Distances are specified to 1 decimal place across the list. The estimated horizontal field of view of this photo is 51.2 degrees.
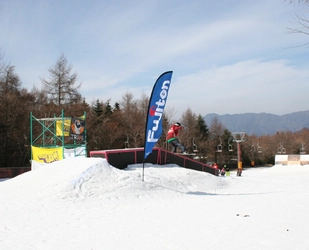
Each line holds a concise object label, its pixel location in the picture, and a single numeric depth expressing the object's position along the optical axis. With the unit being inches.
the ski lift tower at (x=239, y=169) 1254.9
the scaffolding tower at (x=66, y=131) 839.7
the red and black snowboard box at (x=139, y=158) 706.8
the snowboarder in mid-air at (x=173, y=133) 708.7
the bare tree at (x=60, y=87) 1605.6
